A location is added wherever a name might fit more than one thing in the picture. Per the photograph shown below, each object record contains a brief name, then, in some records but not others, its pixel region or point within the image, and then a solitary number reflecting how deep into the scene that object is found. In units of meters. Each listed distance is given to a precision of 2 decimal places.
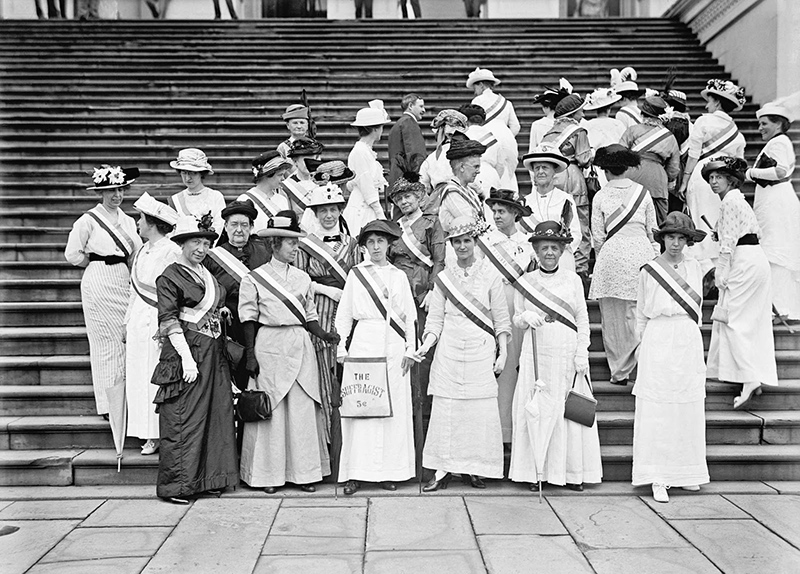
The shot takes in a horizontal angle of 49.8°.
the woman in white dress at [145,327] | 6.66
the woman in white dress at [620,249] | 7.14
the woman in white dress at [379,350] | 6.36
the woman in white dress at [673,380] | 6.22
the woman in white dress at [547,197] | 7.12
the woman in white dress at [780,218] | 7.89
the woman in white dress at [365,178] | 8.39
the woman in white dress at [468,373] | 6.32
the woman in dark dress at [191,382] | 6.07
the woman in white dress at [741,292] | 7.08
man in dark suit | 9.13
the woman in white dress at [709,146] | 8.45
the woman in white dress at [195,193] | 7.38
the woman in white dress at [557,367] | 6.26
